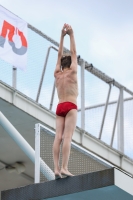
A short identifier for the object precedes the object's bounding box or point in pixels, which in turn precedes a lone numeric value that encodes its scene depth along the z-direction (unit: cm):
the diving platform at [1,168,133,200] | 1351
